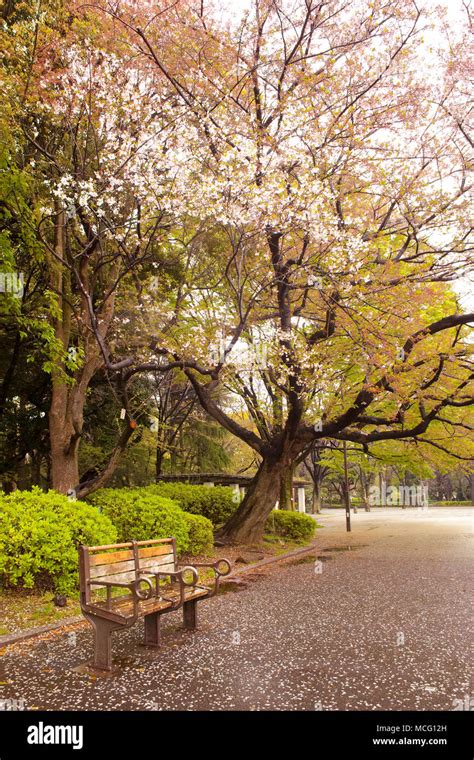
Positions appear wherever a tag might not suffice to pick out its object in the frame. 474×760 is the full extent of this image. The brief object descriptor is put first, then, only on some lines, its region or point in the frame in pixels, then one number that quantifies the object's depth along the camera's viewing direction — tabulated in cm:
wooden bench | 507
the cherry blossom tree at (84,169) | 971
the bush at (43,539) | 758
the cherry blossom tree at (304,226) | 978
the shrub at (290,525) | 1778
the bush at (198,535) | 1224
